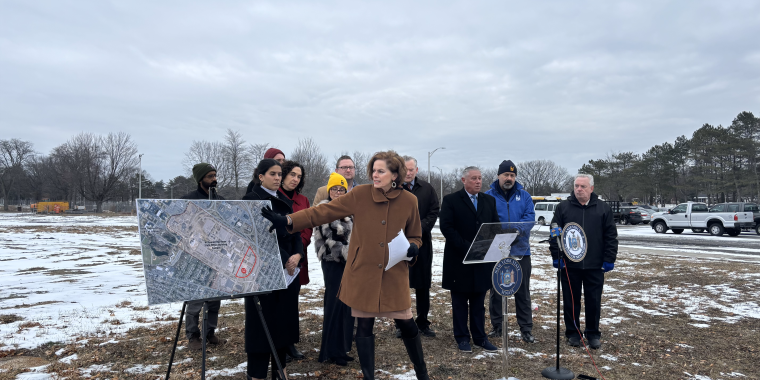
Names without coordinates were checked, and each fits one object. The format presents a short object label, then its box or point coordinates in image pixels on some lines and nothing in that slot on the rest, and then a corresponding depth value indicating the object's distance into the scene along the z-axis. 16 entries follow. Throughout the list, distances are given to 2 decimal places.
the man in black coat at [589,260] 4.58
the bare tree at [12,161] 69.81
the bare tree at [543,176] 93.12
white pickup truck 20.45
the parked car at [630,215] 31.64
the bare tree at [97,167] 55.66
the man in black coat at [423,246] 4.77
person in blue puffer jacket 4.82
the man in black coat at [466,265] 4.38
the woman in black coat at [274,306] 3.12
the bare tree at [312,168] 44.03
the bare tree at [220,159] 48.75
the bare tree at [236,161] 49.09
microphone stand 3.63
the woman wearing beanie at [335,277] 3.97
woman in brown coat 2.95
